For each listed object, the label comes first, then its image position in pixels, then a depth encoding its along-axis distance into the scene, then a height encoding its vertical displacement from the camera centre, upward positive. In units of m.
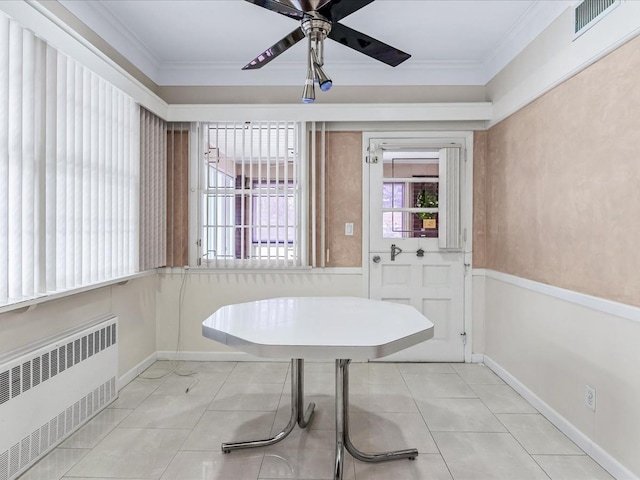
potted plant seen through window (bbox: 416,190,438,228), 3.54 +0.29
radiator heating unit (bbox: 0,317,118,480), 1.78 -0.82
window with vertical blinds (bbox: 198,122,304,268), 3.46 +0.36
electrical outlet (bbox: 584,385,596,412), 2.04 -0.85
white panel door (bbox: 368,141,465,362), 3.54 -0.14
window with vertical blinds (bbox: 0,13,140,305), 1.82 +0.36
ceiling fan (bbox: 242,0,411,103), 1.70 +0.99
